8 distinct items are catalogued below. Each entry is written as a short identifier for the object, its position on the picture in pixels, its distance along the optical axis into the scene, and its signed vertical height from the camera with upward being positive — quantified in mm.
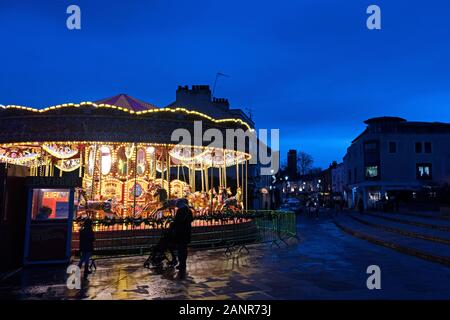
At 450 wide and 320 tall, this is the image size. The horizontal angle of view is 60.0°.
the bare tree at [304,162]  94712 +8802
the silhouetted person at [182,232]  9836 -896
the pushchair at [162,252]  10617 -1549
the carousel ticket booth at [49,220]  11070 -721
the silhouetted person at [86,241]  10180 -1192
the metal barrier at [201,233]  13758 -1422
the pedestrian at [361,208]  38056 -915
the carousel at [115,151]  14953 +2203
